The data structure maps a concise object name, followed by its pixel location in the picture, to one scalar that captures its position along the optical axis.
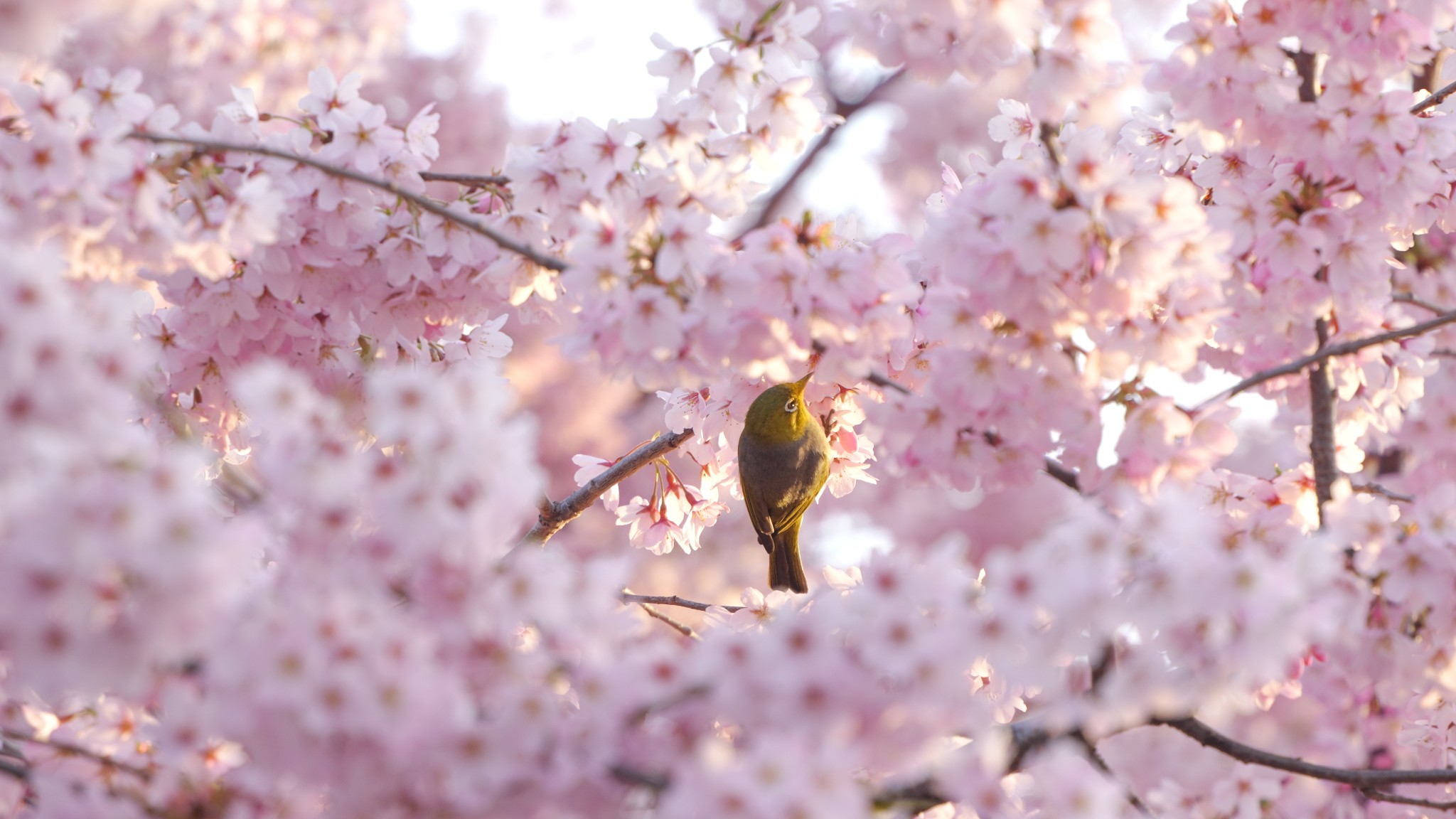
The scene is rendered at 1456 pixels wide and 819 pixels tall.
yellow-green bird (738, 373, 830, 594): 5.47
